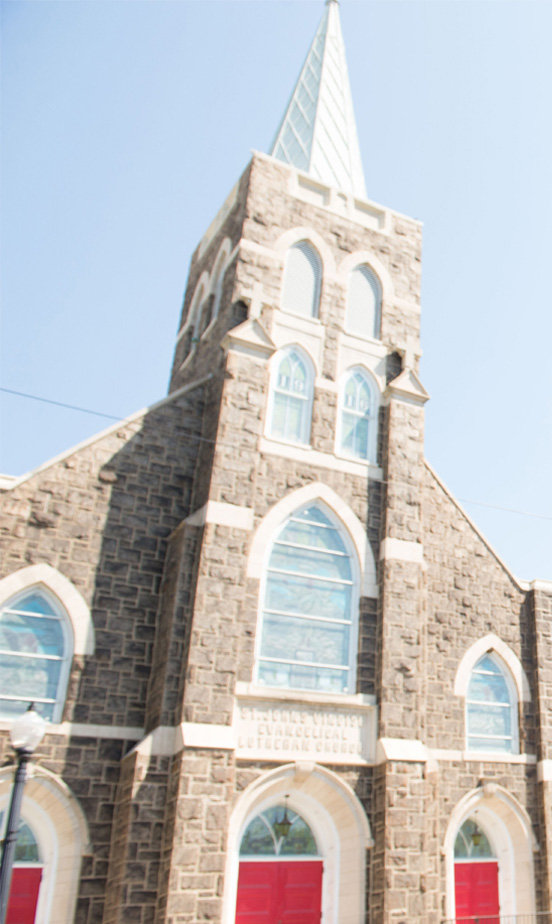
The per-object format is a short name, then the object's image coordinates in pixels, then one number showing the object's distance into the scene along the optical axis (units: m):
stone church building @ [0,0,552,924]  10.94
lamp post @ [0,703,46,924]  7.43
